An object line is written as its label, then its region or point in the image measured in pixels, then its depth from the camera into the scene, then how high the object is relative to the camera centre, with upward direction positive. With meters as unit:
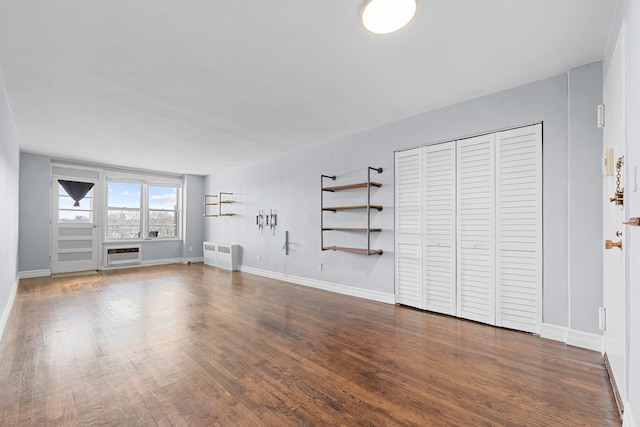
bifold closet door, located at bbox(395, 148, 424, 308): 3.98 -0.13
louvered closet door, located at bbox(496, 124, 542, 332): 3.07 -0.10
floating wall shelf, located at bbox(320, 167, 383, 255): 4.30 +0.12
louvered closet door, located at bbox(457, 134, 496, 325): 3.38 -0.13
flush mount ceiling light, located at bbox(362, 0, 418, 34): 1.88 +1.34
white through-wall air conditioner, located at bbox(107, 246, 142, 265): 7.26 -1.03
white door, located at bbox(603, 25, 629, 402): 1.82 -0.13
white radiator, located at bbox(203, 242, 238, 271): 7.12 -1.01
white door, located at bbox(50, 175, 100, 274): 6.52 -0.34
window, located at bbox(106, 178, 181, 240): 7.45 +0.13
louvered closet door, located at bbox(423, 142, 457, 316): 3.68 -0.13
